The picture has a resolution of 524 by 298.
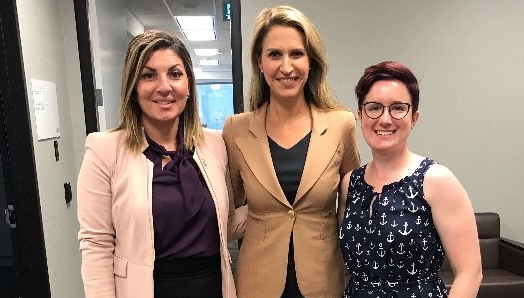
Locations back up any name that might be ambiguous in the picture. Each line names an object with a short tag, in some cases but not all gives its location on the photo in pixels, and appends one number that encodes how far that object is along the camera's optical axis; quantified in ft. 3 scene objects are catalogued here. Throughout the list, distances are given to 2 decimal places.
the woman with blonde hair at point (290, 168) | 4.51
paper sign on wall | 7.10
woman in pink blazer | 4.04
